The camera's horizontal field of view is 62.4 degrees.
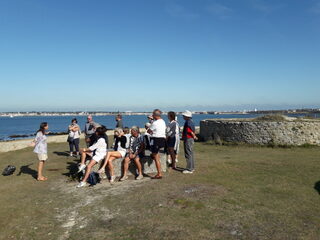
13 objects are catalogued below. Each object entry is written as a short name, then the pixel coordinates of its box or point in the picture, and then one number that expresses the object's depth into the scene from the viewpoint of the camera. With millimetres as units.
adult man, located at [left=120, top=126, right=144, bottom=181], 7465
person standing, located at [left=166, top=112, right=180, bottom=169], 8141
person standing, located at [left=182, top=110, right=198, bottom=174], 7895
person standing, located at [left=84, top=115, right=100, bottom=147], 10120
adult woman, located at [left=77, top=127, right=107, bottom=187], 7098
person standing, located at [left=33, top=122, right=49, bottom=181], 7953
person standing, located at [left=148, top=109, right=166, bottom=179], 7273
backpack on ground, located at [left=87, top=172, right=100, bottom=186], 7141
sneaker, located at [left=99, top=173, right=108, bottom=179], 7780
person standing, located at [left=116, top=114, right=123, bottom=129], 11559
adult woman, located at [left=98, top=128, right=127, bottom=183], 7412
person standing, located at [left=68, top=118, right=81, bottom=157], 11519
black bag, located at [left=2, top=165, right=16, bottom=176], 8891
